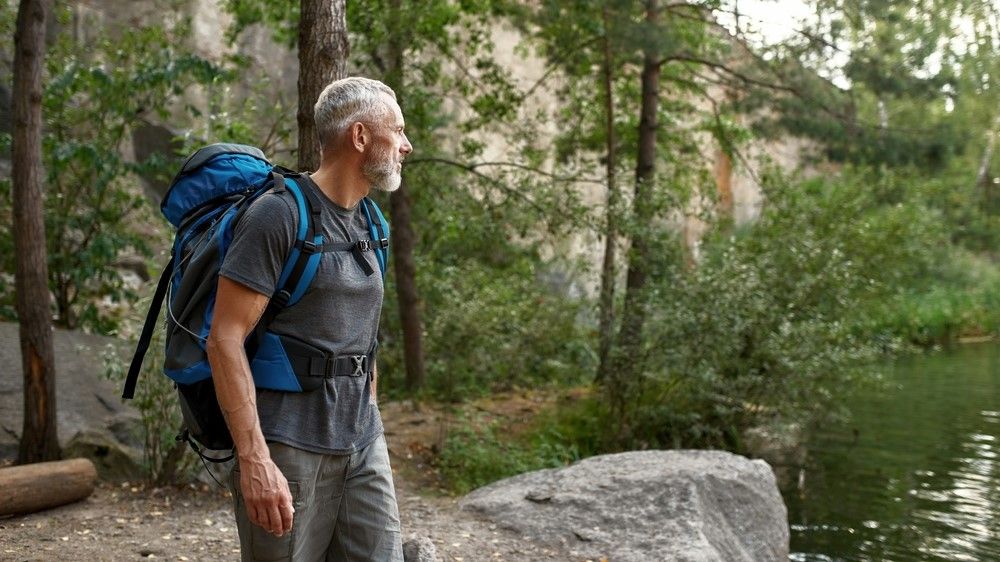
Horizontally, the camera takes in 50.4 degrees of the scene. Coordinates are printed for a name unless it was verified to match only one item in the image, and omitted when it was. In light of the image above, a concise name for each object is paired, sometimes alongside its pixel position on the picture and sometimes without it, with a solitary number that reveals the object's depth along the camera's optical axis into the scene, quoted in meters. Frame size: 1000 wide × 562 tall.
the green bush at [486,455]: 8.57
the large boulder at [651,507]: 5.95
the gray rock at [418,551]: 4.84
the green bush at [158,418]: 6.64
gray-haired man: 2.57
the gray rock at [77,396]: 7.39
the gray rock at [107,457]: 7.03
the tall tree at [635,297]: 10.24
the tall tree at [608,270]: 10.41
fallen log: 5.92
